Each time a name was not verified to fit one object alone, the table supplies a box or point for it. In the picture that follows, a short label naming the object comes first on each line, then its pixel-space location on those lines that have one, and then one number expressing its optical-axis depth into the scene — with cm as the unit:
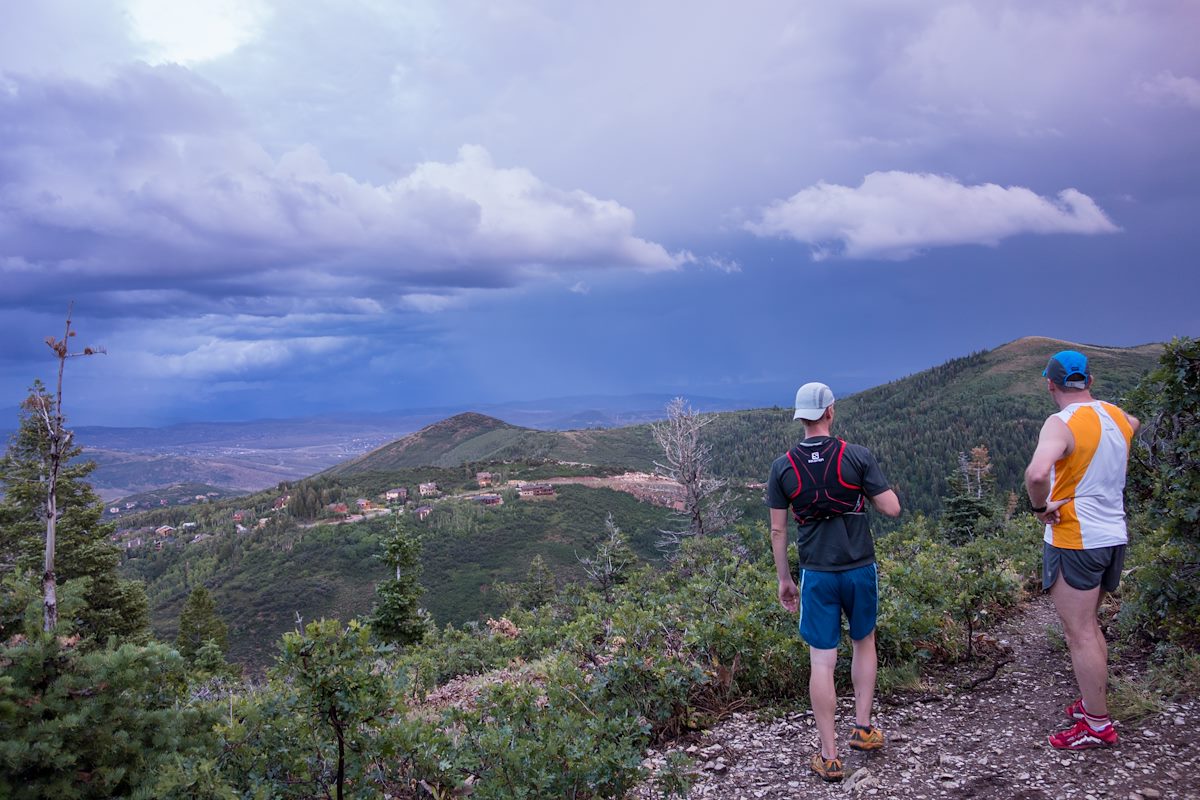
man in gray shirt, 411
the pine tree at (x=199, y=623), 3112
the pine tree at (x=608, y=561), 1728
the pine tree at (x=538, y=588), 2847
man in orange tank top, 389
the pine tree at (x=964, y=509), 2186
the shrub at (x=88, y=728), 267
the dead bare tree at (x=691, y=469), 2138
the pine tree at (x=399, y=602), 2036
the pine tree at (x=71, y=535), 2184
